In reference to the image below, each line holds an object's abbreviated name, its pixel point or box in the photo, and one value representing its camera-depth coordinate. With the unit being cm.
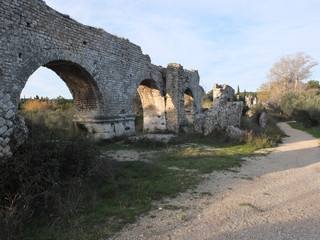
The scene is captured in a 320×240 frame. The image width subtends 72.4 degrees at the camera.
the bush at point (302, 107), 1544
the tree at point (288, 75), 3153
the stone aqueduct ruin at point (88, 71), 568
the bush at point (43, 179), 284
